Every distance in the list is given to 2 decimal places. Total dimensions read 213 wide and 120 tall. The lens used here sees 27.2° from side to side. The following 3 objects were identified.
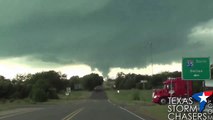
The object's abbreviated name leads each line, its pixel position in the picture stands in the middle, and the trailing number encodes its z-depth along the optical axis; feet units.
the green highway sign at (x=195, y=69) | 104.53
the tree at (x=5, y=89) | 358.84
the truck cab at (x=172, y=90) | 164.45
